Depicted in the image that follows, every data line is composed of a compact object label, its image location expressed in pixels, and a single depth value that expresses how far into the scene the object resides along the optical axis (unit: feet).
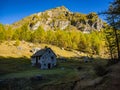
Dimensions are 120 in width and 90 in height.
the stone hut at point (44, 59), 120.40
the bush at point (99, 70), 38.54
